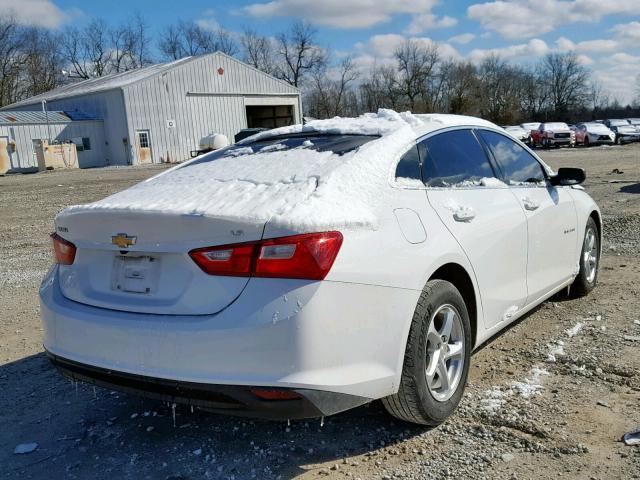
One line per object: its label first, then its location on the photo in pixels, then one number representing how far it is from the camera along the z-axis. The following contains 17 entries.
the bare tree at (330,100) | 79.00
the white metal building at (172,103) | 39.88
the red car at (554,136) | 35.28
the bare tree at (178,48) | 85.69
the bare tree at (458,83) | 78.31
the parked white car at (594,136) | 36.72
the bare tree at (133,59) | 81.75
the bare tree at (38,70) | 68.62
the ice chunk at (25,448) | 3.10
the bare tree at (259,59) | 84.69
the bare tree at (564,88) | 90.81
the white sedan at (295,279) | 2.41
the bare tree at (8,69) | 65.75
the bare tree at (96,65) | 79.19
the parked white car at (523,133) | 39.62
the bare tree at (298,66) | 81.44
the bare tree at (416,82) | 78.84
